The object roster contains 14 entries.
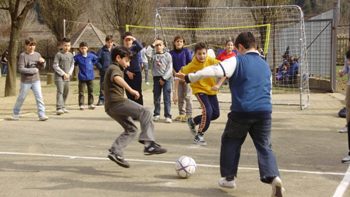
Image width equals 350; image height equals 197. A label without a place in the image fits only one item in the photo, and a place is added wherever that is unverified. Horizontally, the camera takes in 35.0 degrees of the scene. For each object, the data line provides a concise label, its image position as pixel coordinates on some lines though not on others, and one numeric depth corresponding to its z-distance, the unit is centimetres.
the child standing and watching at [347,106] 762
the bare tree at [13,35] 2027
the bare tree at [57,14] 4041
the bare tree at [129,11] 3972
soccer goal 1858
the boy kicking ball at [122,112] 706
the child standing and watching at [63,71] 1284
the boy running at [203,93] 889
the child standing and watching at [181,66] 1138
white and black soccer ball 657
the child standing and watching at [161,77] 1166
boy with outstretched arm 585
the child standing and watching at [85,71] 1383
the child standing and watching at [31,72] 1148
